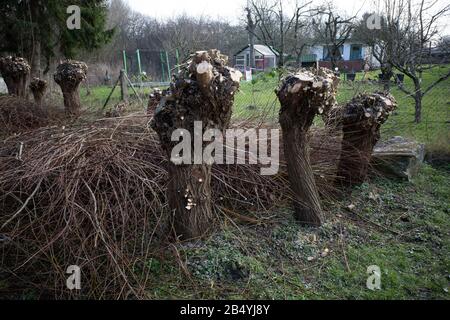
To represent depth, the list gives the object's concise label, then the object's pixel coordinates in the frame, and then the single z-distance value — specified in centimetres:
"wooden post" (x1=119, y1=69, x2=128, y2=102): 934
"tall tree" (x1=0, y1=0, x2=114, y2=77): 886
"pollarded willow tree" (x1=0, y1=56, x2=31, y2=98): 617
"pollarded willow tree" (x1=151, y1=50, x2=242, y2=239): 236
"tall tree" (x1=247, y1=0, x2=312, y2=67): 1642
